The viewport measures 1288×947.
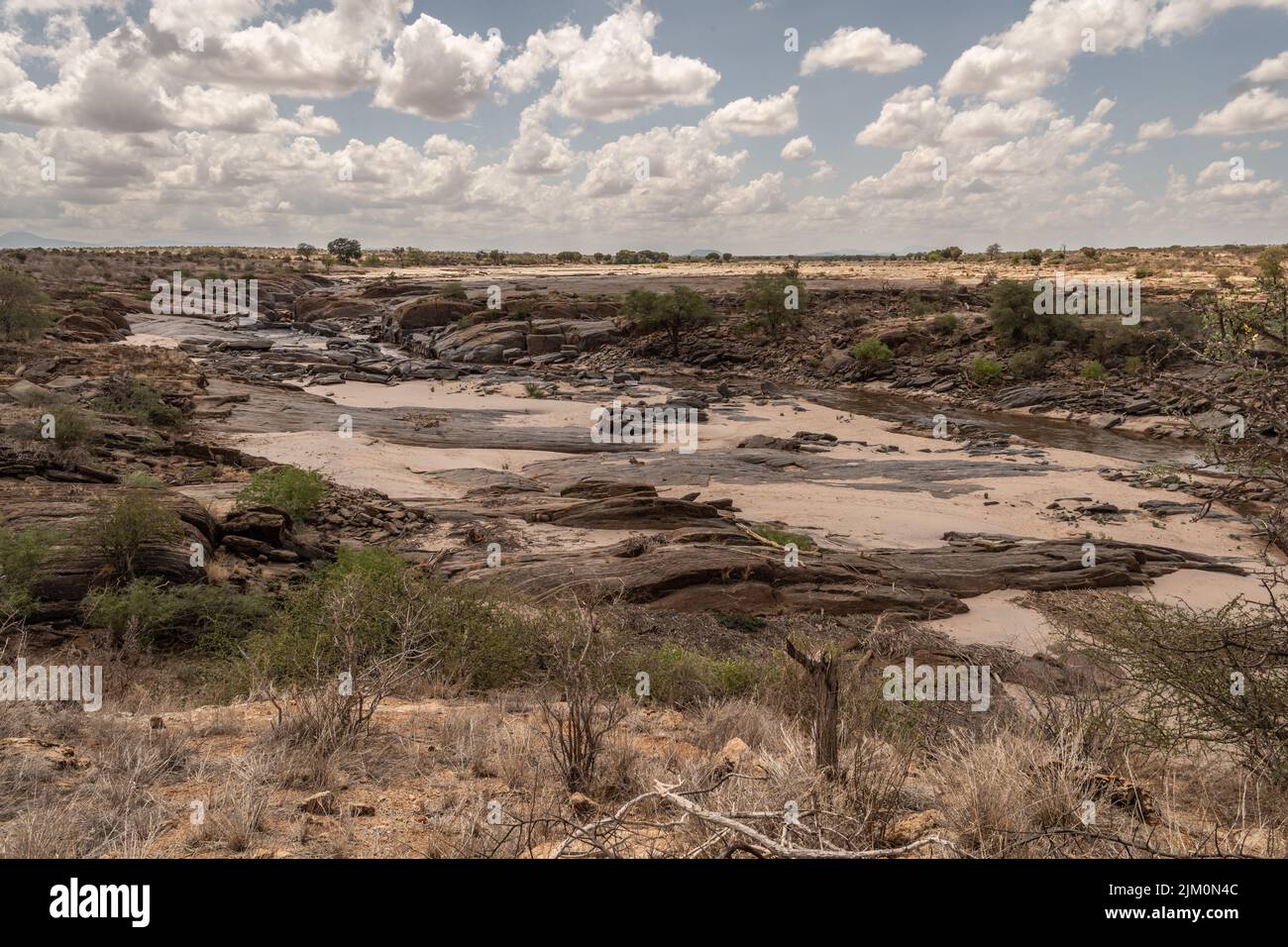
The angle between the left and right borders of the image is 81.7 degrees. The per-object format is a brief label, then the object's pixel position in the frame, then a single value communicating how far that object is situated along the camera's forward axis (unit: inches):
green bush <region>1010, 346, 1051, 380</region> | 1492.4
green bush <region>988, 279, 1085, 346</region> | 1551.4
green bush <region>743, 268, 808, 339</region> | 1835.6
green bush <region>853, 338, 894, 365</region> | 1648.6
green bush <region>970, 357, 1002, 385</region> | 1499.8
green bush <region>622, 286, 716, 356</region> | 1895.9
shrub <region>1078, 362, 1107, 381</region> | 1400.1
